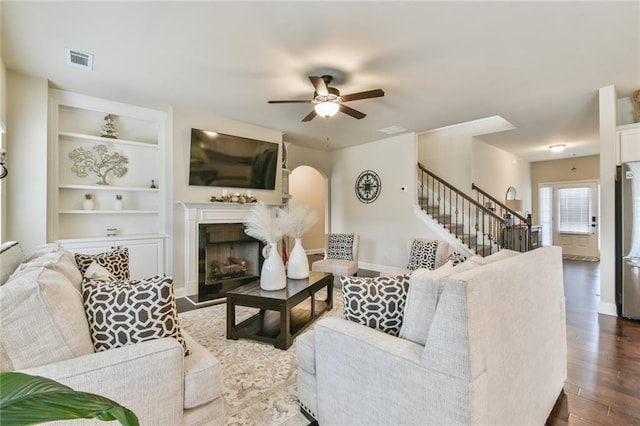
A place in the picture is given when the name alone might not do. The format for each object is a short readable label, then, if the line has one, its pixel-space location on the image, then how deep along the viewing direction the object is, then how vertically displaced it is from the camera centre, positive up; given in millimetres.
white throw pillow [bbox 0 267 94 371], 1086 -420
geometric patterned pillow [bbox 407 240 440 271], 4148 -590
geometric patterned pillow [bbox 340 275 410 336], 1542 -463
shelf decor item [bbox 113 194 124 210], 4141 +157
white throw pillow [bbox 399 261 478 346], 1333 -422
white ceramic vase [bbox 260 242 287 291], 2820 -558
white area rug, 1778 -1193
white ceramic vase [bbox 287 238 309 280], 3193 -543
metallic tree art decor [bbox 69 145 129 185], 3930 +728
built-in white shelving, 3678 +429
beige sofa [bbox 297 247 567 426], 1079 -622
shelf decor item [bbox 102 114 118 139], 4059 +1193
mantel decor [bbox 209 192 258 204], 4590 +255
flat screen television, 4391 +851
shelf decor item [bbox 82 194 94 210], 3920 +164
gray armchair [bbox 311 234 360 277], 4438 -683
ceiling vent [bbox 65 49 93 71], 2771 +1517
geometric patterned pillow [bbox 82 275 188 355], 1349 -453
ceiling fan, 2938 +1226
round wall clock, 6316 +595
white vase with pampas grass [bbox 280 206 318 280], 2998 -168
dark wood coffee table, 2582 -919
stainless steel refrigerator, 3291 -303
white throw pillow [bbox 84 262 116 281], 1841 -375
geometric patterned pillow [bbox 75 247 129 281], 2502 -404
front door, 7727 -157
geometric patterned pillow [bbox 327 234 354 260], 4867 -546
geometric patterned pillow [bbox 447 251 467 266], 2870 -449
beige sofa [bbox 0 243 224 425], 1098 -567
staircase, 5312 -106
